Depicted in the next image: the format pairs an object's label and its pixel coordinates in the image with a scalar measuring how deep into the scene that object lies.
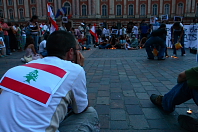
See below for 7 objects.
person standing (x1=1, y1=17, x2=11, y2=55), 9.38
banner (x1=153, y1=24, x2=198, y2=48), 11.88
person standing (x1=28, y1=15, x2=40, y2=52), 8.96
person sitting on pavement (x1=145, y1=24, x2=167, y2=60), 7.28
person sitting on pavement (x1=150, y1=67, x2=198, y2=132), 1.97
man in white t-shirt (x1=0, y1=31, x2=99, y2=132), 1.18
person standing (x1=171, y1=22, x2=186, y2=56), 7.77
